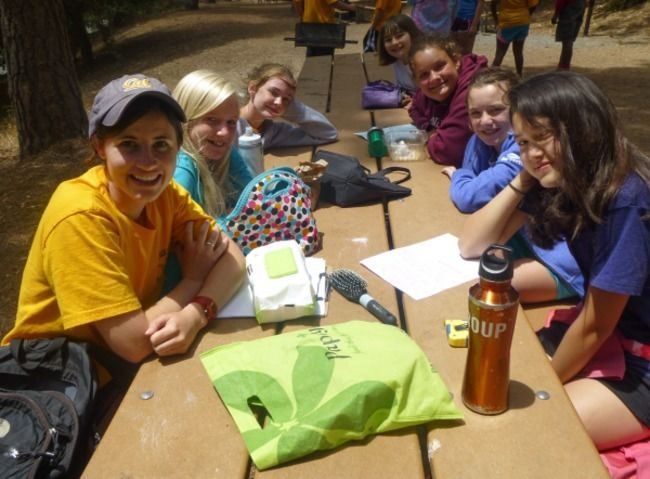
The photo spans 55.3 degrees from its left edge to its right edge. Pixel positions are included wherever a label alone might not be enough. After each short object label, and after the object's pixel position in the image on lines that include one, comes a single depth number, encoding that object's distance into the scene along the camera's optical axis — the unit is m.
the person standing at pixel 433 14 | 5.78
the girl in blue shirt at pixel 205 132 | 2.31
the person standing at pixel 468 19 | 6.34
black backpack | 1.38
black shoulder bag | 2.67
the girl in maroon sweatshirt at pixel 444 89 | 3.10
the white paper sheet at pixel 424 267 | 1.96
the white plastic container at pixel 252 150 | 2.82
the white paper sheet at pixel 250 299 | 1.83
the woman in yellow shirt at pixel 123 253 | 1.56
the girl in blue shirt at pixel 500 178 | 2.17
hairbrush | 1.77
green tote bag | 1.29
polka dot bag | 2.23
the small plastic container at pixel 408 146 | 3.28
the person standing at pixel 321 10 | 6.24
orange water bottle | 1.24
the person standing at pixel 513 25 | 6.96
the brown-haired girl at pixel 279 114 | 3.26
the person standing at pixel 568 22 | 7.23
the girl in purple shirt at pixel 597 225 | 1.59
